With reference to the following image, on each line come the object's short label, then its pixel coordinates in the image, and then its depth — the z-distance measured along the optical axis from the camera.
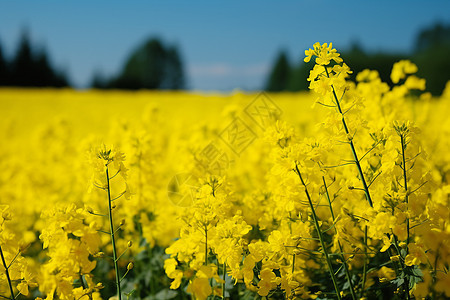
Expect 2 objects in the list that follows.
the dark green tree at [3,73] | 43.22
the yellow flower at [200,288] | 1.72
